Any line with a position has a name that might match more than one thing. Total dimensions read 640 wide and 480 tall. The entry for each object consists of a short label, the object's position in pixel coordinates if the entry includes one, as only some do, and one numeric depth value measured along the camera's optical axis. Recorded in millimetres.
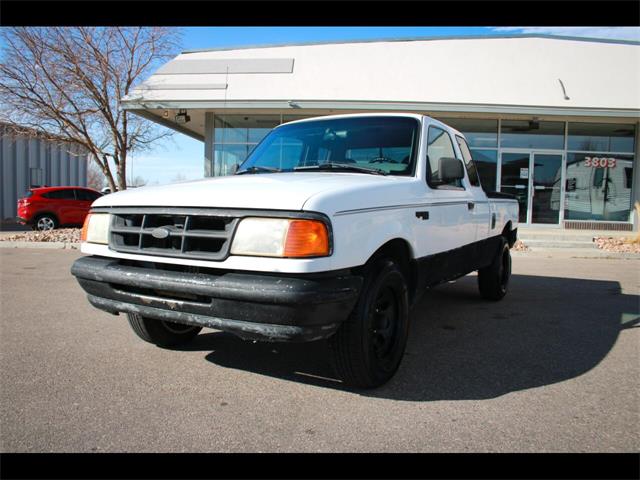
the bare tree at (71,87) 14250
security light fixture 15445
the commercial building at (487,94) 14781
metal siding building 26109
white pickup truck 2617
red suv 15870
